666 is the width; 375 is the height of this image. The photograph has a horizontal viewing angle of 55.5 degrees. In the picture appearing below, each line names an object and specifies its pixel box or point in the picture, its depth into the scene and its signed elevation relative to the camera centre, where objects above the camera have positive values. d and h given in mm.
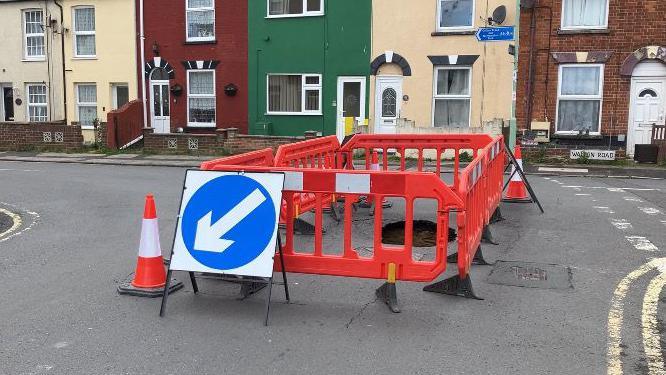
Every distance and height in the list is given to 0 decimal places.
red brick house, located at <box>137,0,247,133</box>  22969 +1960
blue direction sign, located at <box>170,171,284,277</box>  5465 -927
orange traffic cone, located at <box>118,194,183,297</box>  6031 -1427
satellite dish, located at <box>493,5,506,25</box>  19047 +3254
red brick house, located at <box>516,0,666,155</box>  18469 +1618
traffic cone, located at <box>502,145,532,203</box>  11430 -1229
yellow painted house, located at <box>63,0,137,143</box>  24312 +2227
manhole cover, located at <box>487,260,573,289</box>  6406 -1609
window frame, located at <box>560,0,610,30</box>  18797 +2921
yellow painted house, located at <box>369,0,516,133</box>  19812 +1689
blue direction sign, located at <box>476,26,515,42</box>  14516 +2052
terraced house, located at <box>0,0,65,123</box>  25234 +2291
